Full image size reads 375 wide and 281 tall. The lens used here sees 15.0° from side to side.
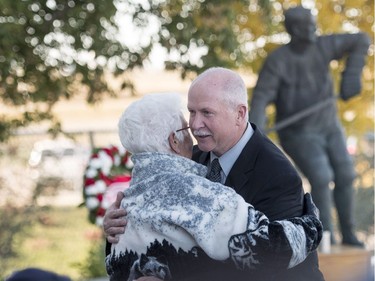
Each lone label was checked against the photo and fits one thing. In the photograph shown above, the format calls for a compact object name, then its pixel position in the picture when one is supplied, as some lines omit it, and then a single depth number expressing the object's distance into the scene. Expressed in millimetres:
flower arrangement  13491
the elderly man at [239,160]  4833
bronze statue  12140
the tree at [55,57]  13655
